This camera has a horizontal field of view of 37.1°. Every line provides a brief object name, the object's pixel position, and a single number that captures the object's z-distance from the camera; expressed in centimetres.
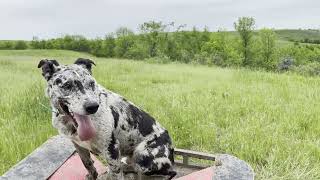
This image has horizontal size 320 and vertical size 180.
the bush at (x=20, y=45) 5909
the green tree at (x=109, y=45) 7165
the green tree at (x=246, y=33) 7000
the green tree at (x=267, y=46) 7031
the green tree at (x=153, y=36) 6819
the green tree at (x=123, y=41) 7338
